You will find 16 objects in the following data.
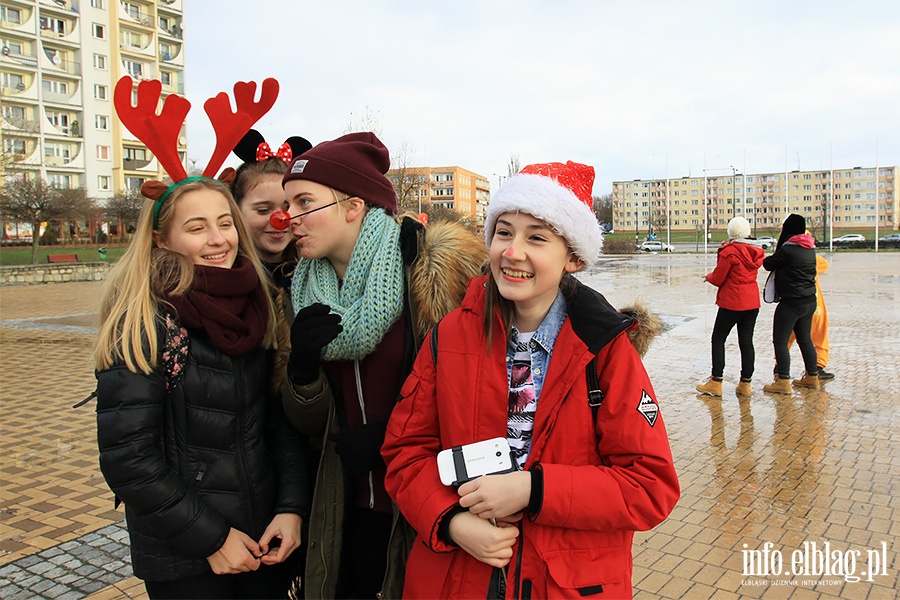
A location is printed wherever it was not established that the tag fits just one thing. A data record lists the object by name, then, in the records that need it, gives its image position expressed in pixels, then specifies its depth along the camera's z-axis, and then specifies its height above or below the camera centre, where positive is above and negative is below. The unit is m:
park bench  29.02 +0.09
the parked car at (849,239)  54.82 +0.69
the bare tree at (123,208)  38.38 +3.08
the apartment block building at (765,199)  99.25 +8.19
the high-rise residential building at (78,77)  46.41 +13.72
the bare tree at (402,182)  28.05 +3.32
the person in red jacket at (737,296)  7.01 -0.52
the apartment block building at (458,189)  113.04 +11.65
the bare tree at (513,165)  43.22 +6.01
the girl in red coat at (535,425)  1.56 -0.46
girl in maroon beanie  2.02 -0.23
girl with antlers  1.75 -0.41
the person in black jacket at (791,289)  7.16 -0.47
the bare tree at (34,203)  28.30 +2.57
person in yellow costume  7.95 -1.09
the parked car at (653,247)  56.22 +0.28
